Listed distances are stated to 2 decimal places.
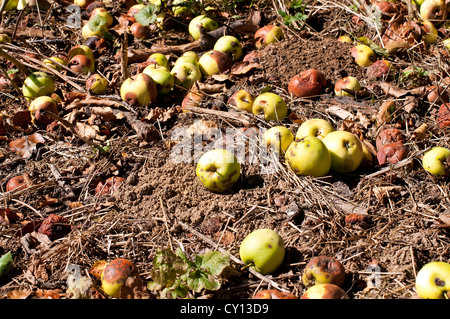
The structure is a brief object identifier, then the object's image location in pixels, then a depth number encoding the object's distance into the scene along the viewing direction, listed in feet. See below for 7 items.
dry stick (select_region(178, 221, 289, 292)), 9.09
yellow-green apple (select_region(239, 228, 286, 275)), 9.13
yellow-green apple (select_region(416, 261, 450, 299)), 7.98
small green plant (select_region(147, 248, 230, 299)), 8.43
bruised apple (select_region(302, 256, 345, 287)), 8.68
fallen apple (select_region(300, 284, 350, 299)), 8.03
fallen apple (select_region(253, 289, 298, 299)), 8.16
